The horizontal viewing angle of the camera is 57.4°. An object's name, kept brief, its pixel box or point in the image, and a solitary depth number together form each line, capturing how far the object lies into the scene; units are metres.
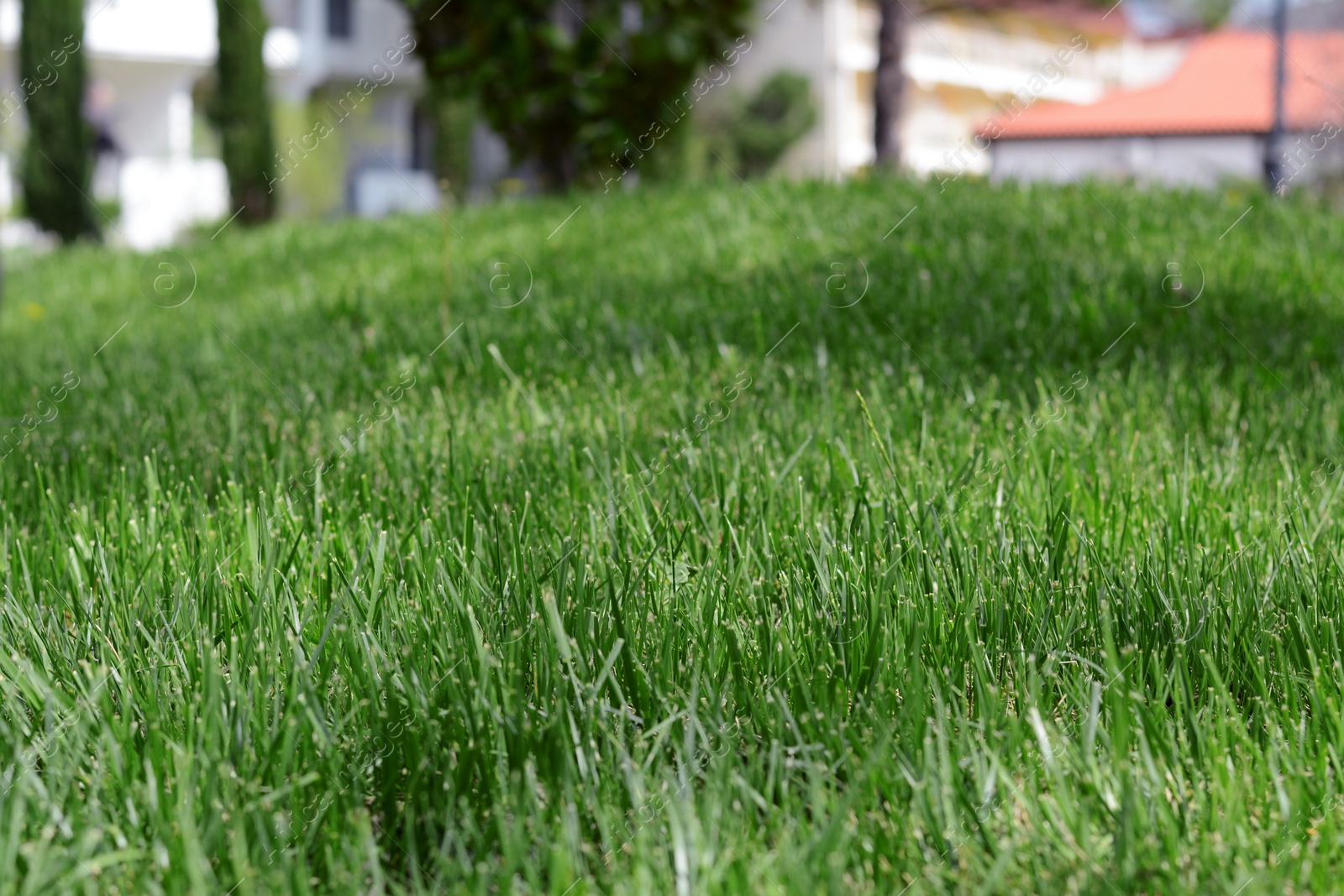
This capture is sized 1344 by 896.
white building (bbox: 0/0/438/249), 21.58
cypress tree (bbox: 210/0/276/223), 14.98
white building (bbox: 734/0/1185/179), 36.97
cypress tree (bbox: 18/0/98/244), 14.62
